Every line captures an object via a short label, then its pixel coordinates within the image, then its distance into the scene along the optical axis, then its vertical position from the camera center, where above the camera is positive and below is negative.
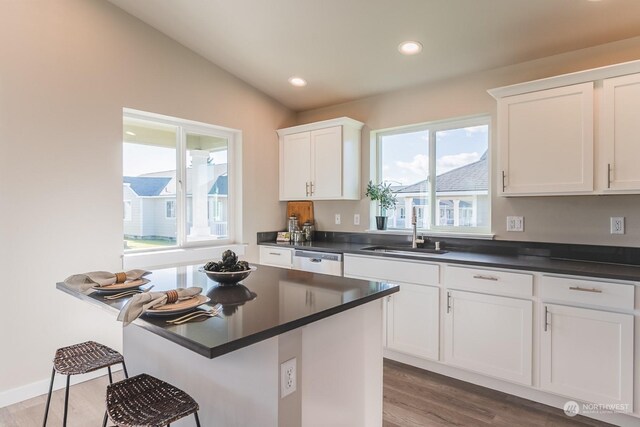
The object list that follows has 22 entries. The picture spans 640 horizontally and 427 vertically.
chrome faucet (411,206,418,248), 3.37 -0.18
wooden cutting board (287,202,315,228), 4.30 +0.01
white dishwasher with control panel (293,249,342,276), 3.37 -0.48
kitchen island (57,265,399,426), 1.19 -0.56
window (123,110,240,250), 3.21 +0.29
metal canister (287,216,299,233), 4.23 -0.15
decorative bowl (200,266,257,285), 1.72 -0.30
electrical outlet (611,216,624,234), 2.50 -0.09
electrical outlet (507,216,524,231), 2.91 -0.09
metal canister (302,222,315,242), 4.18 -0.21
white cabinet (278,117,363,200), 3.67 +0.55
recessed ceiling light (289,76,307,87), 3.64 +1.32
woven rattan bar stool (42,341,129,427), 1.62 -0.69
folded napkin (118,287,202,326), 1.14 -0.31
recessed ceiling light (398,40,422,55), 2.81 +1.29
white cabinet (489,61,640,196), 2.27 +0.53
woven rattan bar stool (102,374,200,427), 1.25 -0.71
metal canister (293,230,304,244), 4.07 -0.28
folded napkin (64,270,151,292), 1.57 -0.30
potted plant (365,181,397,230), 3.69 +0.14
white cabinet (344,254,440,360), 2.78 -0.75
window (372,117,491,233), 3.22 +0.38
